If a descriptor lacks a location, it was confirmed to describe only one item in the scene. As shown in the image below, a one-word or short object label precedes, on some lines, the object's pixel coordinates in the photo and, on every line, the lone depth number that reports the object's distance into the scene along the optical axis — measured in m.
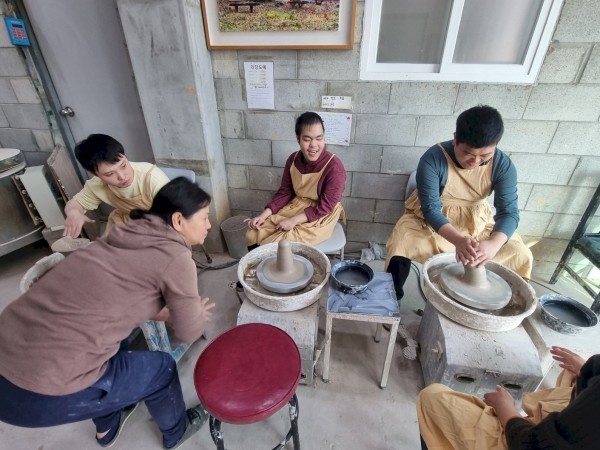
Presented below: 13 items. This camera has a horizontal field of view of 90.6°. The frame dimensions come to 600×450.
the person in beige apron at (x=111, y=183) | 1.53
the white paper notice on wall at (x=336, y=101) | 2.12
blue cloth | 1.39
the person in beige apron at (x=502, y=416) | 0.69
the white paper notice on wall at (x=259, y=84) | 2.12
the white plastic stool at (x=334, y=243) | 1.83
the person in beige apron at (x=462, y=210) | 1.48
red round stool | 0.95
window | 1.82
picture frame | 1.90
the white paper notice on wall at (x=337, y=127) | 2.18
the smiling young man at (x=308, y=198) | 1.80
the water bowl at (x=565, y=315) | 1.35
